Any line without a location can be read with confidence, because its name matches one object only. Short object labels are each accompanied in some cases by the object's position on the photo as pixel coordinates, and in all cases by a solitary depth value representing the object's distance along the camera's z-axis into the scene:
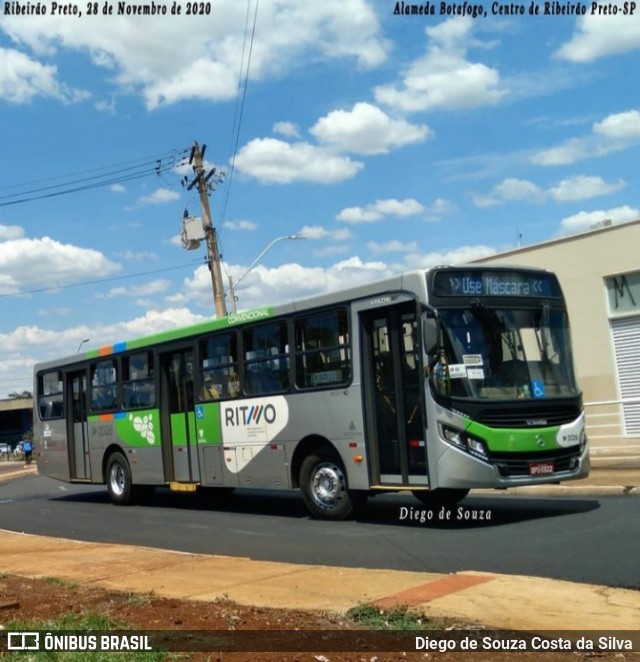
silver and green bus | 11.11
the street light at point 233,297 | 35.24
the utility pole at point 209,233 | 28.44
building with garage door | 21.52
